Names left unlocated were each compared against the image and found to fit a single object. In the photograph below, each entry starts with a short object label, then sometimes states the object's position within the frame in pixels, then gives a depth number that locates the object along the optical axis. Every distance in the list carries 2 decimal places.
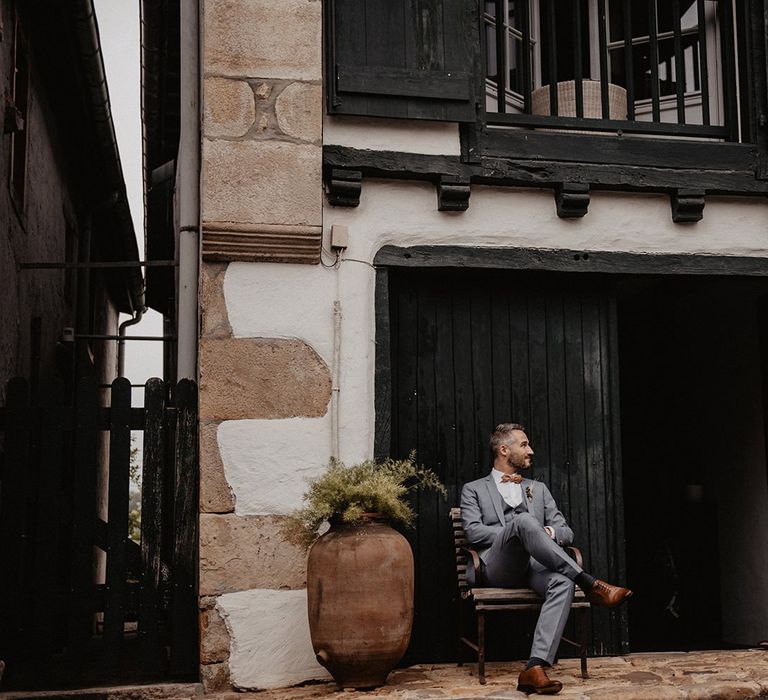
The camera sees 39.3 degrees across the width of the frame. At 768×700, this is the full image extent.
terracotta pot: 5.09
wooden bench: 5.41
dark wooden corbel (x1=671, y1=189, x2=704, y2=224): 6.48
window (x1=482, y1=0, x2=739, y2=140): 6.77
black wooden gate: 5.44
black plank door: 6.22
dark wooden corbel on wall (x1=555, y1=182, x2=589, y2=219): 6.34
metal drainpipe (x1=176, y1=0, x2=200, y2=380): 6.19
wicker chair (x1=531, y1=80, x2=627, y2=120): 7.45
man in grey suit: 5.21
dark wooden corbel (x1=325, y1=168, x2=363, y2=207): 6.05
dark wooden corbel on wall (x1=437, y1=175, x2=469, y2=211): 6.20
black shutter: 6.20
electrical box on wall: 6.00
